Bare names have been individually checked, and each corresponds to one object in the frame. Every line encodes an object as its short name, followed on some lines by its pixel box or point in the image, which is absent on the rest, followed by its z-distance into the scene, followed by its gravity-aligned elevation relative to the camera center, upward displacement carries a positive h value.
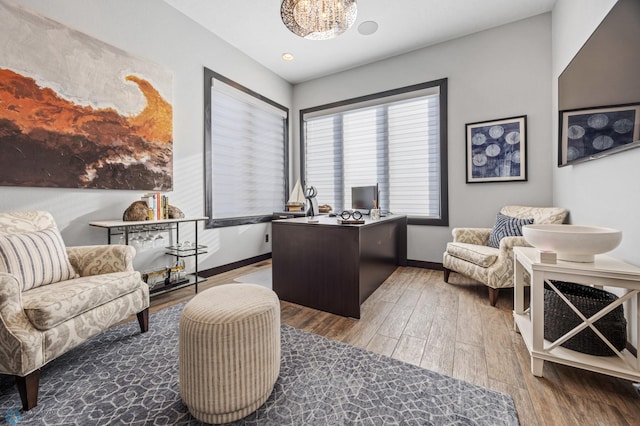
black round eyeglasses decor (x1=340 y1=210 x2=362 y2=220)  2.47 -0.04
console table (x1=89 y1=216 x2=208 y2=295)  2.13 -0.23
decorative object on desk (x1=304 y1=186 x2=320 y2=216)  3.22 +0.13
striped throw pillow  1.43 -0.26
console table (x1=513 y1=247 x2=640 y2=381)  1.23 -0.50
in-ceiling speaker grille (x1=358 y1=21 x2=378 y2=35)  3.06 +2.18
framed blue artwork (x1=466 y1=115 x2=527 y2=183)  3.01 +0.71
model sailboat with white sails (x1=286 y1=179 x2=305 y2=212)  3.09 +0.17
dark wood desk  2.08 -0.44
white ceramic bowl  1.29 -0.16
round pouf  1.07 -0.61
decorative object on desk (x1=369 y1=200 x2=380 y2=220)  2.90 -0.03
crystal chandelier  2.00 +1.52
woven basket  1.34 -0.60
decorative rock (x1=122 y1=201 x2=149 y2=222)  2.29 +0.00
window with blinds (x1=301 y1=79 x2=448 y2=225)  3.56 +0.93
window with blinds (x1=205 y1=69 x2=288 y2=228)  3.32 +0.84
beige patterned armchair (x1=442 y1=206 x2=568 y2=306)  2.24 -0.39
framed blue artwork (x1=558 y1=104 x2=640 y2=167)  1.36 +0.49
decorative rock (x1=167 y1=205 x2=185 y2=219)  2.58 -0.01
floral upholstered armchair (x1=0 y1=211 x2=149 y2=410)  1.17 -0.42
